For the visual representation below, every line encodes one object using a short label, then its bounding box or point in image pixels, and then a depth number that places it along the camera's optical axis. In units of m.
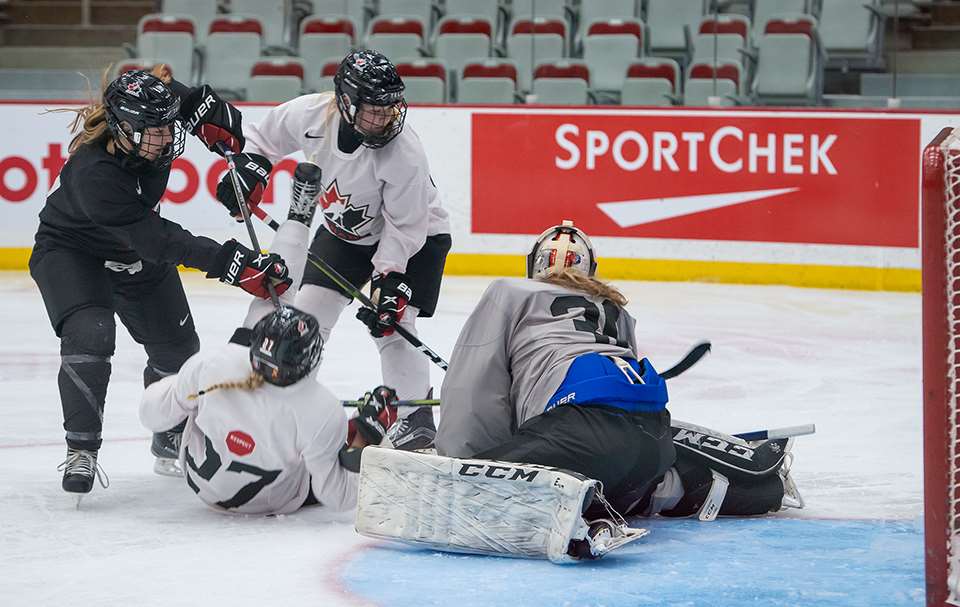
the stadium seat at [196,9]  18.68
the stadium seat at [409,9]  18.53
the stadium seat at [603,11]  18.02
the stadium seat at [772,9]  17.47
